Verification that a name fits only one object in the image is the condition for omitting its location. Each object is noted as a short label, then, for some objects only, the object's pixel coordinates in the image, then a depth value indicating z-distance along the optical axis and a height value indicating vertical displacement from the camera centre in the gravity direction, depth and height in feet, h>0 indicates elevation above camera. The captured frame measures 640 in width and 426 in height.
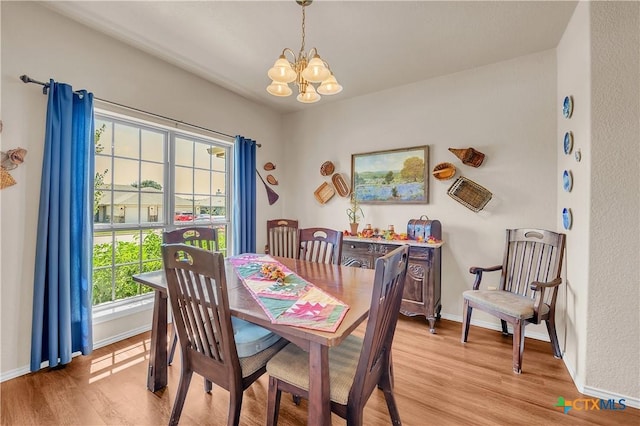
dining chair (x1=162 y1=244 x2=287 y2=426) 4.05 -1.89
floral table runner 3.96 -1.50
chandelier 5.53 +2.75
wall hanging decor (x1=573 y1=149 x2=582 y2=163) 6.49 +1.34
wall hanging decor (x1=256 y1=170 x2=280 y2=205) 13.33 +0.77
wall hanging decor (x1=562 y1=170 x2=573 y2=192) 7.11 +0.82
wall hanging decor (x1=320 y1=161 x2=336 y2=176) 12.73 +1.95
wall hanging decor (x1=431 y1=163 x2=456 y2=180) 9.95 +1.44
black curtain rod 6.52 +3.06
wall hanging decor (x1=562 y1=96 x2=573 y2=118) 7.09 +2.73
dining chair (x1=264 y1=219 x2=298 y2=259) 9.38 -0.91
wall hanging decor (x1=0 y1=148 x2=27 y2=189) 6.34 +1.07
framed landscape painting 10.65 +1.41
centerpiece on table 5.82 -1.33
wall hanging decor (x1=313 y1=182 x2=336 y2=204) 12.82 +0.84
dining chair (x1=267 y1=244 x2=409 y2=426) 3.72 -2.38
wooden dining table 3.64 -1.55
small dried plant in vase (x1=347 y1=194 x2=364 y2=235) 11.89 -0.04
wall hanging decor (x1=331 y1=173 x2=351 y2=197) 12.36 +1.15
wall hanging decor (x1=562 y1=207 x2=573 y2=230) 7.07 -0.16
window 8.41 +0.54
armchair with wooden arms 6.96 -2.19
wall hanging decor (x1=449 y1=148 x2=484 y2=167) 9.50 +1.87
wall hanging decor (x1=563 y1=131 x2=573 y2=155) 7.12 +1.81
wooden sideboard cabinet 9.13 -2.15
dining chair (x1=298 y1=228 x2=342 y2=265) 7.80 -1.00
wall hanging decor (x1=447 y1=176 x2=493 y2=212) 9.50 +0.62
